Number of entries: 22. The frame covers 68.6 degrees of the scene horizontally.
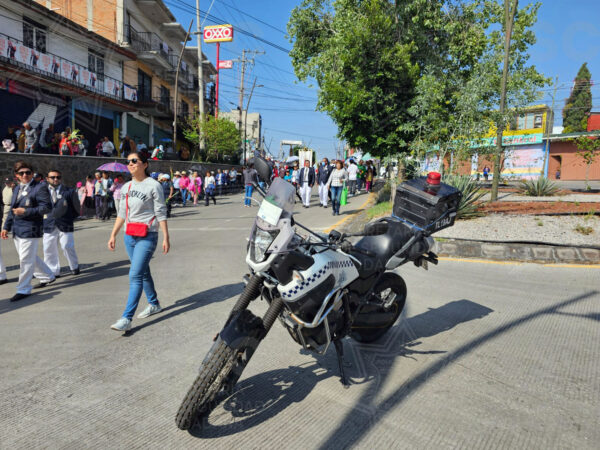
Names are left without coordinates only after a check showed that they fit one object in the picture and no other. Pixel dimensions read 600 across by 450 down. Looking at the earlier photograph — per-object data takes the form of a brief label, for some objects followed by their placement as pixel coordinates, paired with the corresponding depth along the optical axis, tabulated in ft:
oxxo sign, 136.36
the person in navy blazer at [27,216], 19.24
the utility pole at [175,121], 93.84
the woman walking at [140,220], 15.07
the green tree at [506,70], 41.74
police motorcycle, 8.61
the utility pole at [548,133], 141.28
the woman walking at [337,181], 45.14
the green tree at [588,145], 61.93
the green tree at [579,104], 185.16
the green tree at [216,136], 105.60
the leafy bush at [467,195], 32.24
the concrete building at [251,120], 289.74
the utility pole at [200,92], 105.29
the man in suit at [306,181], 54.70
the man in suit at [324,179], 53.38
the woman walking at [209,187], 64.89
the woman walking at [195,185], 66.69
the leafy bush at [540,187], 48.44
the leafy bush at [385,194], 54.80
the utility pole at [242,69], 165.99
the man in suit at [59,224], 21.95
